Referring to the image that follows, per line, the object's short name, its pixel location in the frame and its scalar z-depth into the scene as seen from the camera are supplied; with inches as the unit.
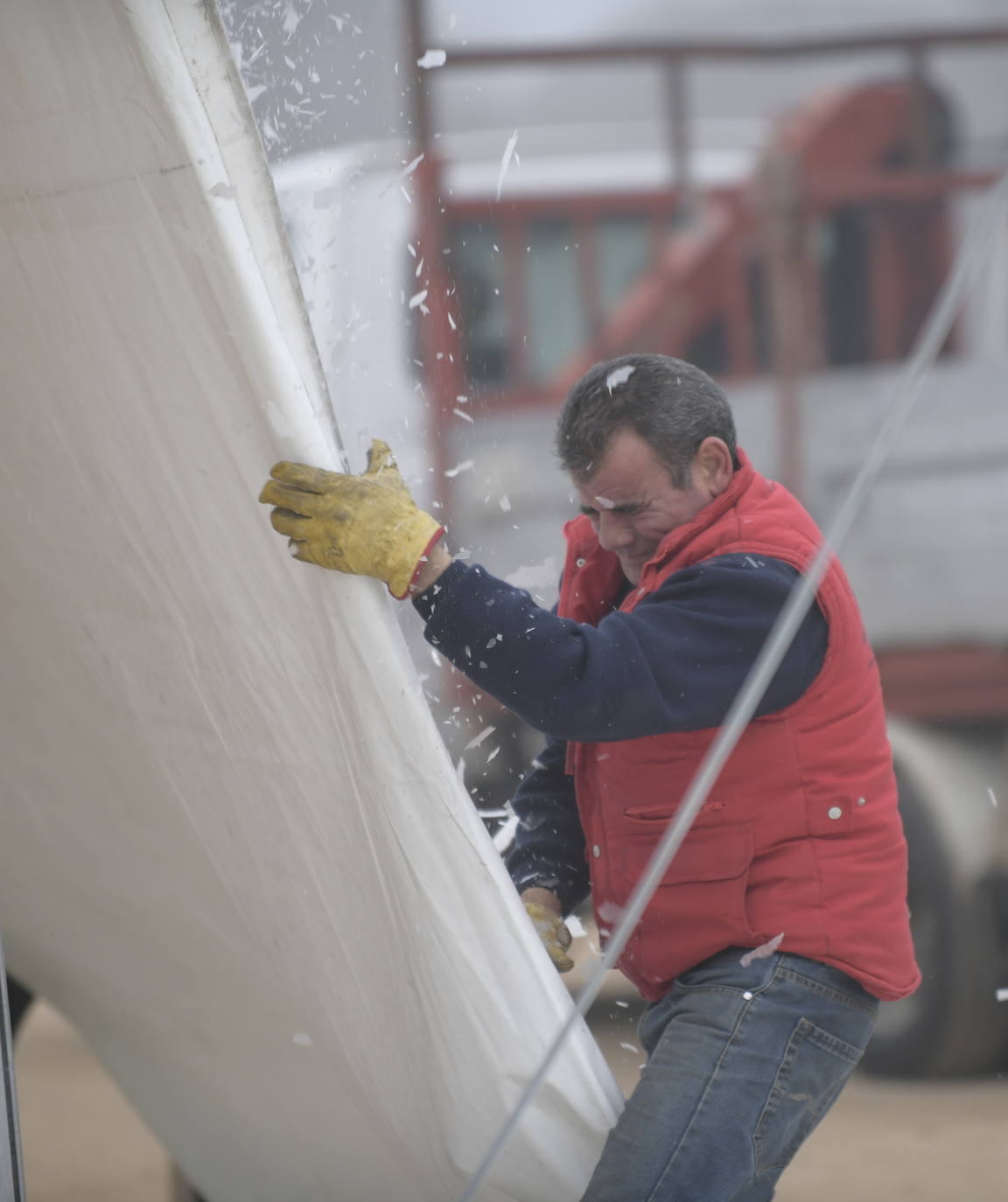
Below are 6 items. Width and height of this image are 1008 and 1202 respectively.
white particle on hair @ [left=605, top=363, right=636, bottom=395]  401.4
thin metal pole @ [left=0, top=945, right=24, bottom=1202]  397.4
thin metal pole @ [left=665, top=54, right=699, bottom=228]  594.3
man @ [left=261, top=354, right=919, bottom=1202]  393.5
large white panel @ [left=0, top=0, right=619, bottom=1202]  388.1
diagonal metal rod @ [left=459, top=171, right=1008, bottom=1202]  389.3
